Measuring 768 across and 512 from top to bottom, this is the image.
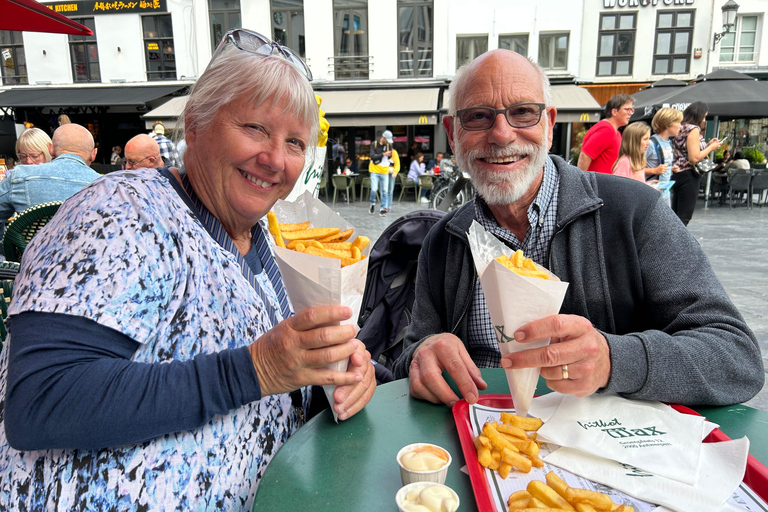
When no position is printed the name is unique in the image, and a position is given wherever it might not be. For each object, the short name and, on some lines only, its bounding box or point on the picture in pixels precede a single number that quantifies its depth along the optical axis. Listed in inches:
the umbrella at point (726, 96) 474.9
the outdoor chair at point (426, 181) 609.0
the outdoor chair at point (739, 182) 509.7
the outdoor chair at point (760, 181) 508.7
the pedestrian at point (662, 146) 283.7
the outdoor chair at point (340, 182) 636.1
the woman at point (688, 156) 315.0
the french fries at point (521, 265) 48.8
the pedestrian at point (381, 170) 538.7
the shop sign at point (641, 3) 684.1
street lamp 546.4
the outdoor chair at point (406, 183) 656.2
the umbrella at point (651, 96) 489.1
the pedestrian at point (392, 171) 542.6
